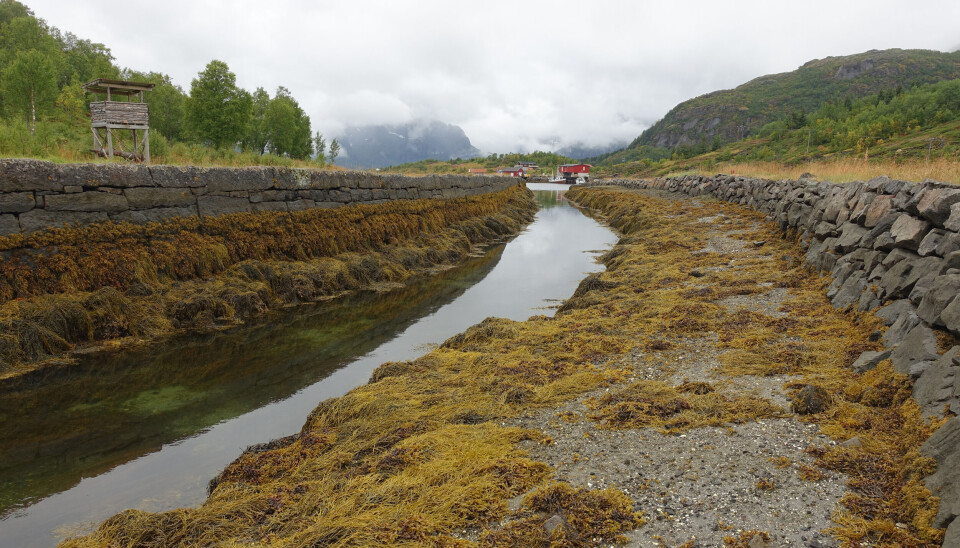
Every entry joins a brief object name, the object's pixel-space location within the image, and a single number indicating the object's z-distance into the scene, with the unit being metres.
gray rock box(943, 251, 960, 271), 5.08
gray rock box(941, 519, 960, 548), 2.82
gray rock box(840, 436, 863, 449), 4.10
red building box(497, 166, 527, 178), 99.71
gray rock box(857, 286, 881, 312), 6.61
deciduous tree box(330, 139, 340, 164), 61.52
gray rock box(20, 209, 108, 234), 8.35
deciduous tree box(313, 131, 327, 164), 62.39
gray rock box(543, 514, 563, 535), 3.36
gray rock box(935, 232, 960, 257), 5.40
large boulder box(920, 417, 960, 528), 3.06
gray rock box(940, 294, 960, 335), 4.44
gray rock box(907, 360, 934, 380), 4.54
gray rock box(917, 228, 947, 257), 5.84
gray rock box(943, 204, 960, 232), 5.61
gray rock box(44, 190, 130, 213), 8.73
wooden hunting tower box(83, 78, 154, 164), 16.08
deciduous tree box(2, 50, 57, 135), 25.28
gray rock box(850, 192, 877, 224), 8.59
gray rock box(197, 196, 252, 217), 11.30
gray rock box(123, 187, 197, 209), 9.90
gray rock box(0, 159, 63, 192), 8.10
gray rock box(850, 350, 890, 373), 5.32
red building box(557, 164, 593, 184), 104.60
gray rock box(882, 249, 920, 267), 6.44
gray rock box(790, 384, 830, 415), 4.75
